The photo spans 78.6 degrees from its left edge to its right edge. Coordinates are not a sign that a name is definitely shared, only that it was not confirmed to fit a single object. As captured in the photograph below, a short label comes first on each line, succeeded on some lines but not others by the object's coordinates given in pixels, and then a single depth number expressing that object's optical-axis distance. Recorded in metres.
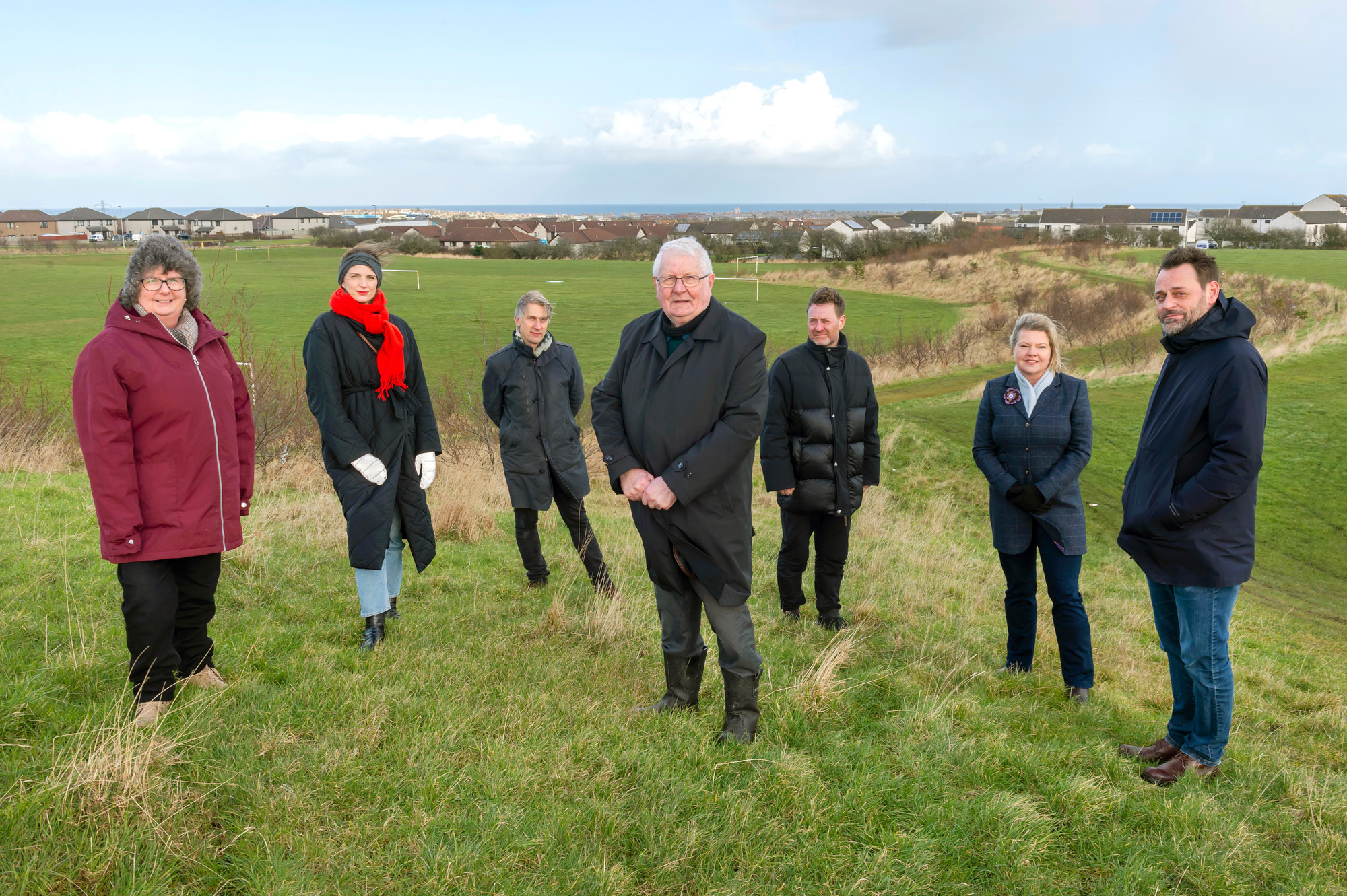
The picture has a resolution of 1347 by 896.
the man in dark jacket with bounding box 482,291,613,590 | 5.79
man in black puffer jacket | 5.45
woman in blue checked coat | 4.55
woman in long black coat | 4.33
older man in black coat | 3.39
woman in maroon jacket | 3.26
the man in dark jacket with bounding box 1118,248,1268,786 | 3.46
